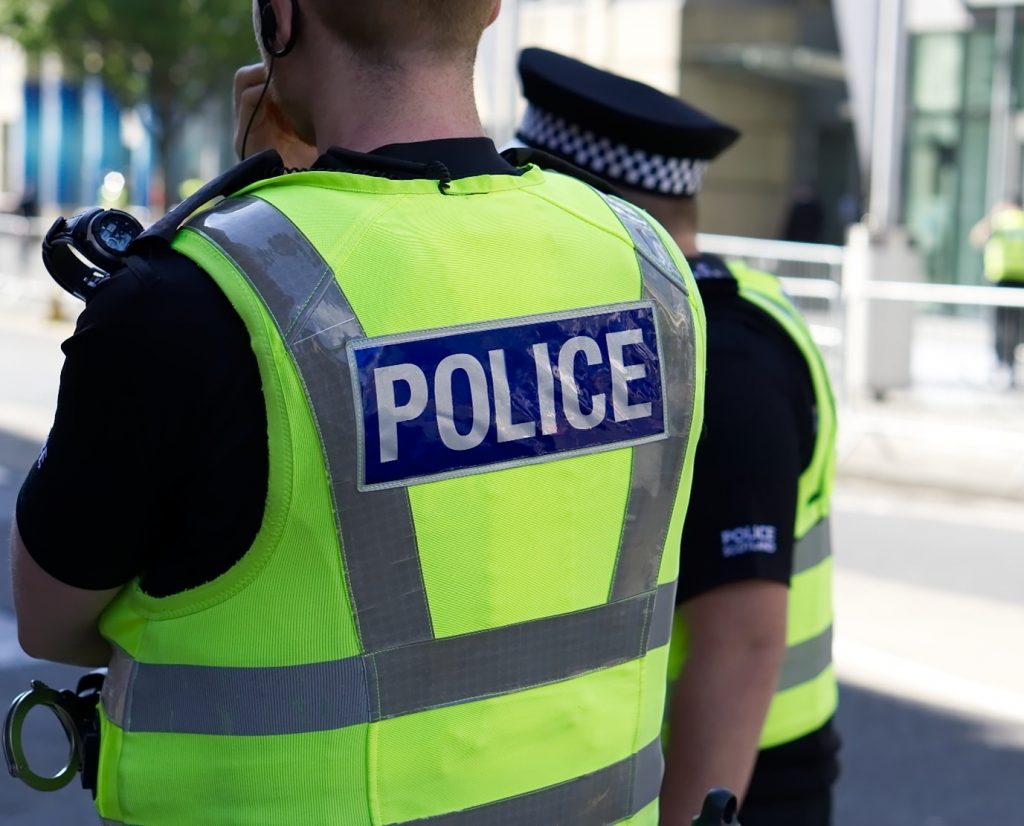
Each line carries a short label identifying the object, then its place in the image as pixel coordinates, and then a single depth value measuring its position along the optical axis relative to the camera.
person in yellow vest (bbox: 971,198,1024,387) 14.86
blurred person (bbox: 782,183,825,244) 22.14
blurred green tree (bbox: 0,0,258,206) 30.66
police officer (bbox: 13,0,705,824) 1.50
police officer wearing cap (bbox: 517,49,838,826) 2.20
